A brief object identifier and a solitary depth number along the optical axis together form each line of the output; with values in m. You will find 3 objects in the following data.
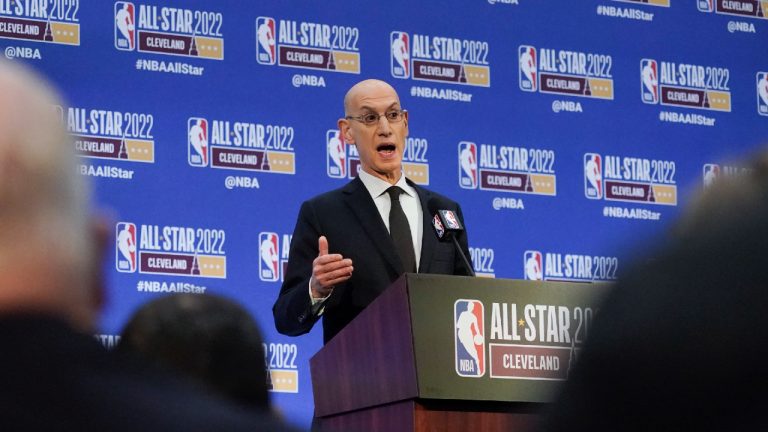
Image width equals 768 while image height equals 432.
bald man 6.47
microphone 6.00
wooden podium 4.59
